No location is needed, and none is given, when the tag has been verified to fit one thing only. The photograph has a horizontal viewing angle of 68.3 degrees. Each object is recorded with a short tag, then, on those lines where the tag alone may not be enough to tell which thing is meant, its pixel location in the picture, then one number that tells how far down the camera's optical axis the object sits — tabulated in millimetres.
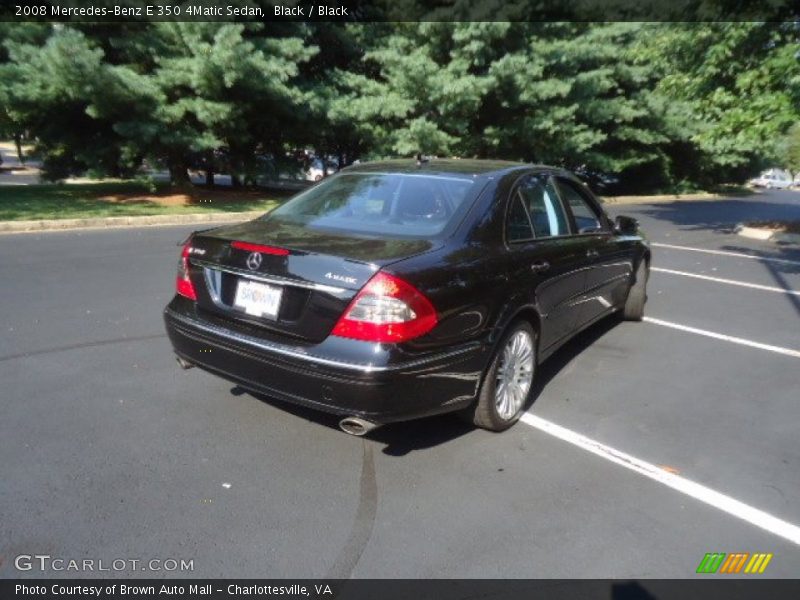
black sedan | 2768
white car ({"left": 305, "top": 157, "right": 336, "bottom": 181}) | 23762
